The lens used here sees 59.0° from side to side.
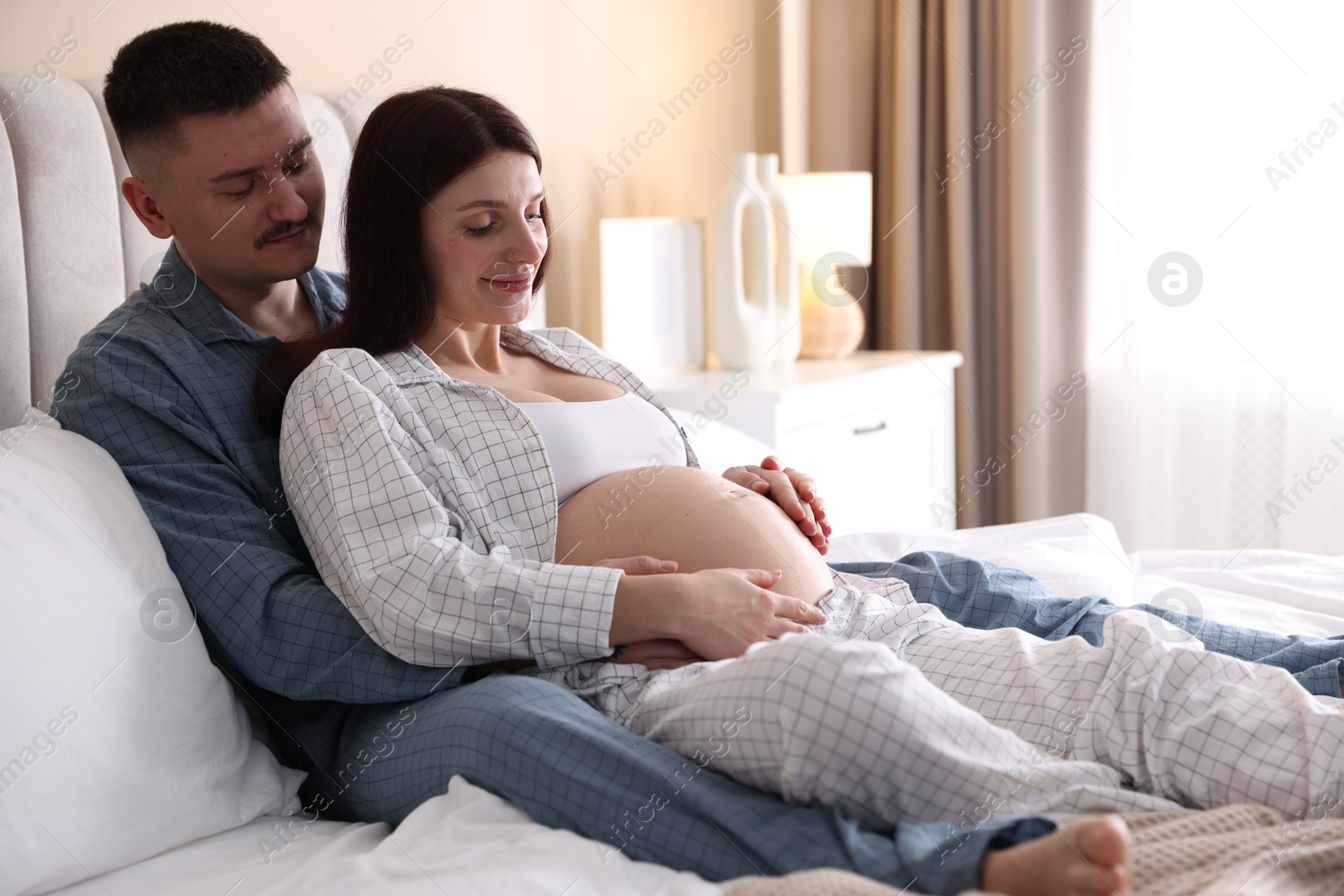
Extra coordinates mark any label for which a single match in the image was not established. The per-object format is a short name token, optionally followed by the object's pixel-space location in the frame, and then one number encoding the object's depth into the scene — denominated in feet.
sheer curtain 8.95
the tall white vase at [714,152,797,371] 9.04
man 3.12
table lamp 9.37
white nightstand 7.99
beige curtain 9.94
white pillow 3.22
